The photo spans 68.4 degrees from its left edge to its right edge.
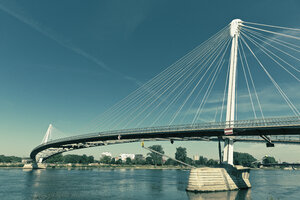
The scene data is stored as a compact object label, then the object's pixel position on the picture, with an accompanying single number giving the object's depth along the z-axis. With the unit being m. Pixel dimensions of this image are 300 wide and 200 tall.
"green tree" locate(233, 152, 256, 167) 173.60
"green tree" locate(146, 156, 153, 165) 196.25
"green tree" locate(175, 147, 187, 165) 185.02
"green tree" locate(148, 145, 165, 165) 193.43
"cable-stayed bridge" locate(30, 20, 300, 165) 34.09
